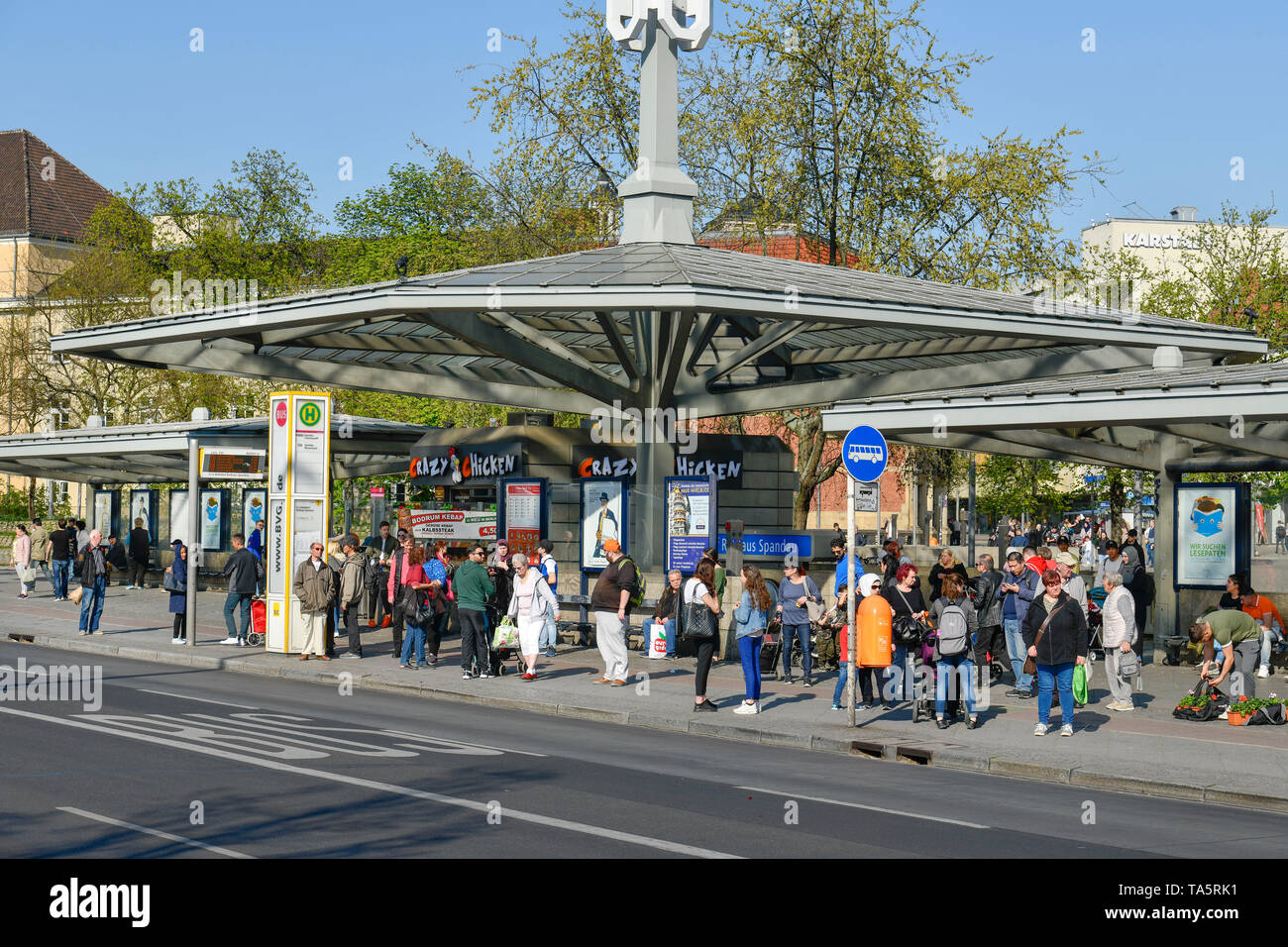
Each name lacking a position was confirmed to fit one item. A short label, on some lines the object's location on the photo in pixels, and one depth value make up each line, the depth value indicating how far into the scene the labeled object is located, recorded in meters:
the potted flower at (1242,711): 16.14
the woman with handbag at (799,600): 19.44
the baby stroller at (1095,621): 21.80
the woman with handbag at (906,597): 16.83
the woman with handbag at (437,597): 21.38
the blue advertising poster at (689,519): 23.42
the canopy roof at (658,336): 21.23
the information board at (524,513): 26.09
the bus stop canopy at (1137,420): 17.52
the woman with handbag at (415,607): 20.95
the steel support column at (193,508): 23.48
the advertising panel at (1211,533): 21.25
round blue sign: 16.02
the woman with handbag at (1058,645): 15.09
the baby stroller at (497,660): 20.38
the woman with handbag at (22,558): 34.59
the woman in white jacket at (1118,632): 17.39
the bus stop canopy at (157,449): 31.77
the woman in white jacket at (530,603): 19.75
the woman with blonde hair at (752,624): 16.88
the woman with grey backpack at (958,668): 16.02
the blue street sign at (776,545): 21.72
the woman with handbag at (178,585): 24.31
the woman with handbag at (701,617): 17.20
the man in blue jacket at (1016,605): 19.19
